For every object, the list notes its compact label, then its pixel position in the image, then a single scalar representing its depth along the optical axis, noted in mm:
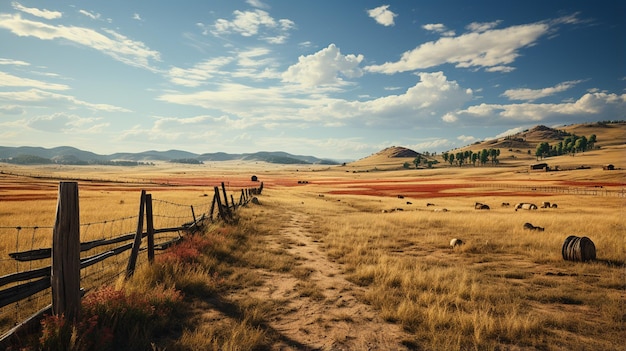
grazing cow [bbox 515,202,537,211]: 30844
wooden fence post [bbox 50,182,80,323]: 4938
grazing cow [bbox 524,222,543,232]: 17484
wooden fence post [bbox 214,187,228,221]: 17000
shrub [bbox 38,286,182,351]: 4605
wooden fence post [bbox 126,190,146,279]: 8053
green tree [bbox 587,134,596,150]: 189500
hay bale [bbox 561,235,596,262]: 11664
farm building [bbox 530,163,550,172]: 117625
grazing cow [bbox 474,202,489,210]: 33000
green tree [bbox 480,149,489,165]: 180250
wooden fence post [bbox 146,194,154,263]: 9000
